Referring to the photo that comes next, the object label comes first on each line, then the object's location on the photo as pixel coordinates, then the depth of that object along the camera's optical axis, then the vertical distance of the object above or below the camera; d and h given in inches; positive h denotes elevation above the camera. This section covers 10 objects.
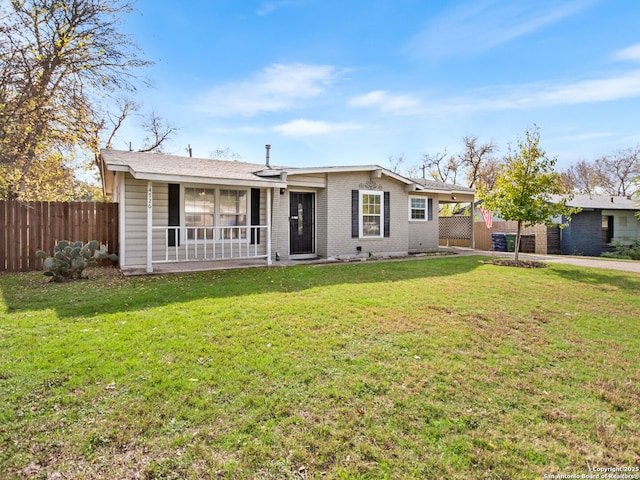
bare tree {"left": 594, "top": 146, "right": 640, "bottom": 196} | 1332.4 +273.6
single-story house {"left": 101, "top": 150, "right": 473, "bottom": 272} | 355.6 +34.3
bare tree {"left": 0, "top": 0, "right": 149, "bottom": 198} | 300.8 +177.8
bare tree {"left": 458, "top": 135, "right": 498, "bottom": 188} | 1354.6 +319.0
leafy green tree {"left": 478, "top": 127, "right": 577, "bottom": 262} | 409.7 +63.4
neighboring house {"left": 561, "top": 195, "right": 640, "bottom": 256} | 709.3 +27.8
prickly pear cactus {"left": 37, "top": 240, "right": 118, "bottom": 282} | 287.3 -19.6
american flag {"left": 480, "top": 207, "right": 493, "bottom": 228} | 721.0 +40.5
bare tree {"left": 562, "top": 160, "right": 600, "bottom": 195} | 1428.4 +256.2
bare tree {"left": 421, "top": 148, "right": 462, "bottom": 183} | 1444.4 +305.1
